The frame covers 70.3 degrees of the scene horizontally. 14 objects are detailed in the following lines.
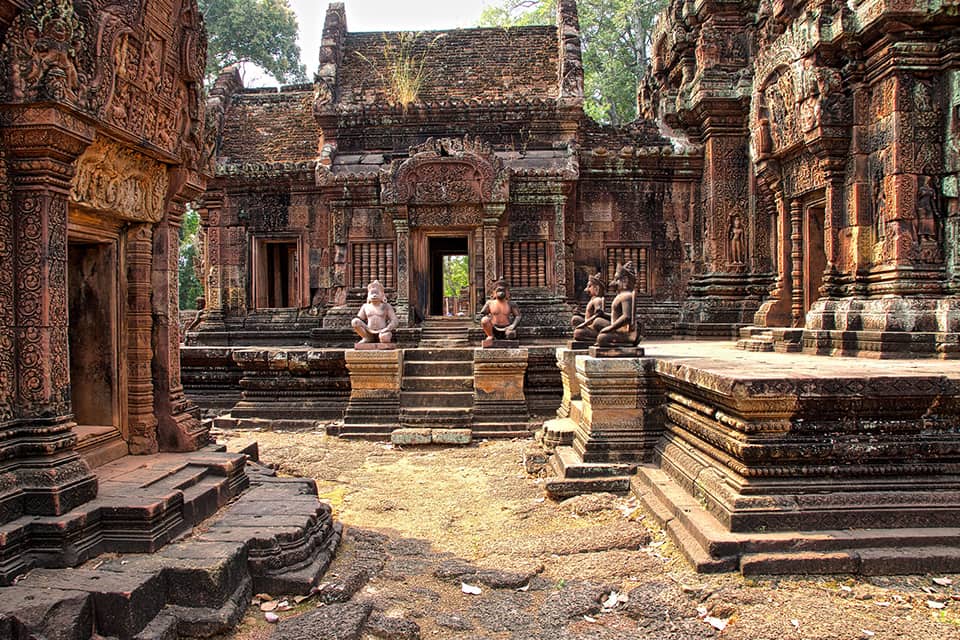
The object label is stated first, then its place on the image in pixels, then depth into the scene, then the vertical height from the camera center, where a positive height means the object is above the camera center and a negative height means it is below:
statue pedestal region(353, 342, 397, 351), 9.48 -0.51
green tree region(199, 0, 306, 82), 25.75 +10.68
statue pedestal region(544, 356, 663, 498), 6.18 -0.99
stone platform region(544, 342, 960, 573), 3.99 -1.10
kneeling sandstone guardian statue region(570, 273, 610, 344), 7.85 -0.11
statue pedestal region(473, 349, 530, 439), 9.18 -1.09
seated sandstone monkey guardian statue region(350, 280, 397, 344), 9.55 -0.14
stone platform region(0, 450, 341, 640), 3.10 -1.31
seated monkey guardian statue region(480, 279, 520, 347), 9.50 -0.15
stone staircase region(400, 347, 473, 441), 9.11 -1.15
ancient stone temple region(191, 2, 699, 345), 11.84 +2.17
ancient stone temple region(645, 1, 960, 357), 7.01 +1.49
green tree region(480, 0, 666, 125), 23.56 +9.37
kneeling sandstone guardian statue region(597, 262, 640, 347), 6.47 -0.13
